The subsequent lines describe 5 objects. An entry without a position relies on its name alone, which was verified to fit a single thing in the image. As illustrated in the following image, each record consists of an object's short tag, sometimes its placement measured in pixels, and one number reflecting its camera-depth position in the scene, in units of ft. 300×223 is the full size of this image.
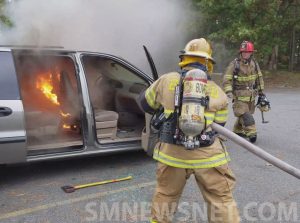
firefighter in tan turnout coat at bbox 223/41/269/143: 20.38
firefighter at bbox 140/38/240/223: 9.40
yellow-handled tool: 13.97
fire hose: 9.60
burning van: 13.75
